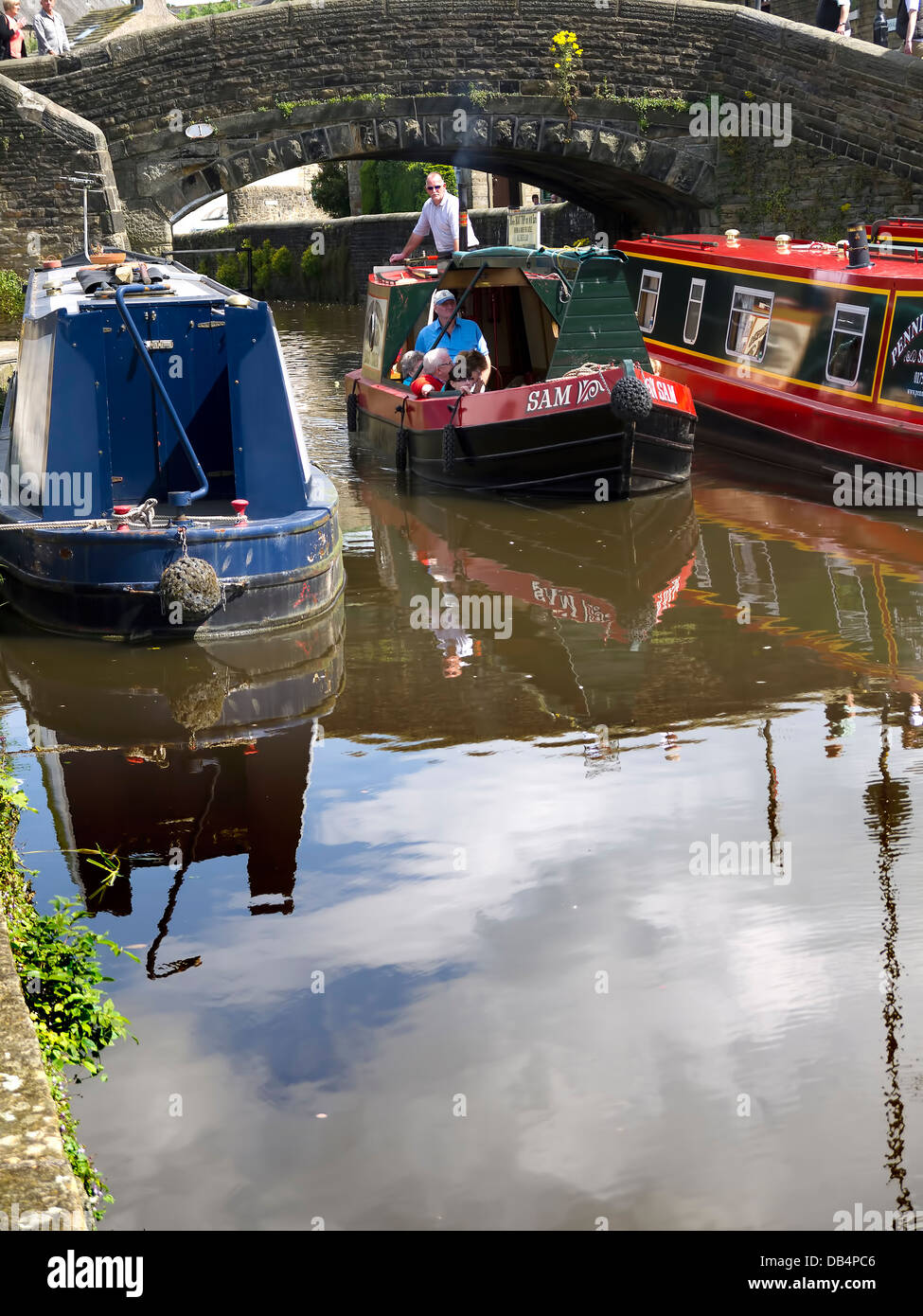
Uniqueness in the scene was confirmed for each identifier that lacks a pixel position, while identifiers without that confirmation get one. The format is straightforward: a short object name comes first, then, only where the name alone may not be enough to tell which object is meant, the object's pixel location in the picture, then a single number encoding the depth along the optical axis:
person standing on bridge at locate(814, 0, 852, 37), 20.39
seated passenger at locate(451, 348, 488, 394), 11.95
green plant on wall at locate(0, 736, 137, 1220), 3.54
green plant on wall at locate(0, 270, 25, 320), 19.12
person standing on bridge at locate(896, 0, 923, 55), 19.25
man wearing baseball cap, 11.91
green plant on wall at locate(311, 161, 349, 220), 38.16
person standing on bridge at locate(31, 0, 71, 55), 20.61
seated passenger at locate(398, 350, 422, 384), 12.51
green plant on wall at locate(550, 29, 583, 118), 20.22
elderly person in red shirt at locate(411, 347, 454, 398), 11.98
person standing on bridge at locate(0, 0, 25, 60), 20.06
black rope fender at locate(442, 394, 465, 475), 11.52
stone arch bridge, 19.17
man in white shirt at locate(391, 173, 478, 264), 13.30
